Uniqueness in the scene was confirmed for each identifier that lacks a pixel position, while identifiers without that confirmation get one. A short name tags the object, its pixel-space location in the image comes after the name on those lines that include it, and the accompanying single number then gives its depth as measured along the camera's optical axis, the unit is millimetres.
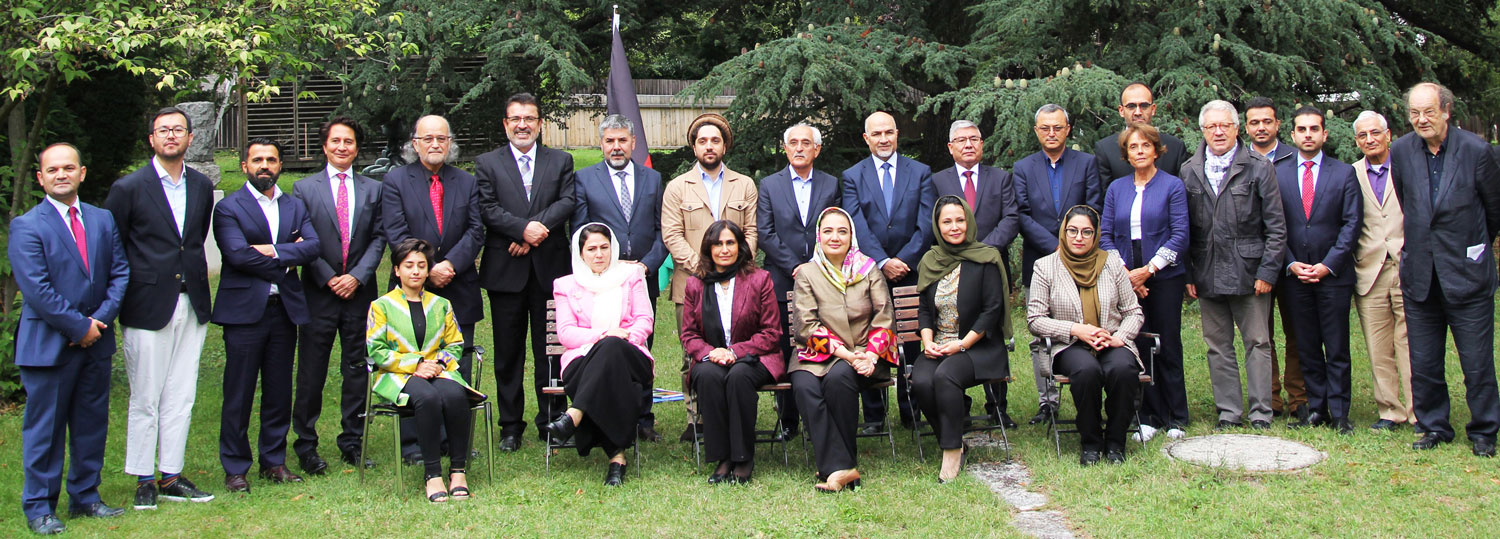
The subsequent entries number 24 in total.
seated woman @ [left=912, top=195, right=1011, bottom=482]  6023
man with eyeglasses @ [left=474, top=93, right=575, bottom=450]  6543
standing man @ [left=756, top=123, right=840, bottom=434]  6617
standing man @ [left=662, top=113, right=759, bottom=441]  6648
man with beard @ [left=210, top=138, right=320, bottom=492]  5770
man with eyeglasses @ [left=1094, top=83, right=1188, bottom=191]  6820
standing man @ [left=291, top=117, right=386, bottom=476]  6086
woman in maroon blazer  5820
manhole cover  5793
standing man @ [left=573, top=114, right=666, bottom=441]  6656
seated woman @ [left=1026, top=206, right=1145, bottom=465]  5941
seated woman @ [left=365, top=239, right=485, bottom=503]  5691
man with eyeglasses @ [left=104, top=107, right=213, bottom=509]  5406
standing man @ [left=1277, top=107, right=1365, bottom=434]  6426
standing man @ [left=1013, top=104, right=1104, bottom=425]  6691
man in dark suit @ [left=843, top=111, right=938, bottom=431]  6656
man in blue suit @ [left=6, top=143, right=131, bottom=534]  5016
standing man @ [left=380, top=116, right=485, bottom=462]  6305
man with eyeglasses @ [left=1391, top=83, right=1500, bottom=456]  5867
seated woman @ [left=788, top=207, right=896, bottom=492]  5863
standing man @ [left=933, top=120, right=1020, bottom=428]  6691
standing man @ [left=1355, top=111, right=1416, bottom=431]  6445
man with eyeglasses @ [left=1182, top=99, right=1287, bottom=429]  6438
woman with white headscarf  5855
